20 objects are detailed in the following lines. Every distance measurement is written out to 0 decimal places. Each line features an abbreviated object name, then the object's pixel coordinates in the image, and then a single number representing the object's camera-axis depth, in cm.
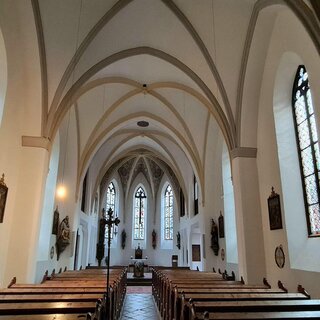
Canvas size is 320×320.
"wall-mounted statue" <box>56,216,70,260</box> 1223
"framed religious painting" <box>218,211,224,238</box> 1269
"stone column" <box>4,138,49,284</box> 725
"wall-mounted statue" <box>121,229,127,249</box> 2333
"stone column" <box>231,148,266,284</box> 817
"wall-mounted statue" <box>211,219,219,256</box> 1309
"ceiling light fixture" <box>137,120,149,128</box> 1573
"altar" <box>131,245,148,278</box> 1856
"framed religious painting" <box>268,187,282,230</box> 762
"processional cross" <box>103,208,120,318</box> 533
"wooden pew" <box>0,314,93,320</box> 326
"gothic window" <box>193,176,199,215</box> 1692
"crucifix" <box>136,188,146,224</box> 2463
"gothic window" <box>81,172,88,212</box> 1691
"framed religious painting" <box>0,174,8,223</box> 665
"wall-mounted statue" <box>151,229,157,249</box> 2352
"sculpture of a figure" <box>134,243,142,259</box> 2248
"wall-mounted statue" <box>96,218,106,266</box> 2032
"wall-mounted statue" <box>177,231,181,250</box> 2162
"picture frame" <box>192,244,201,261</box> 1807
